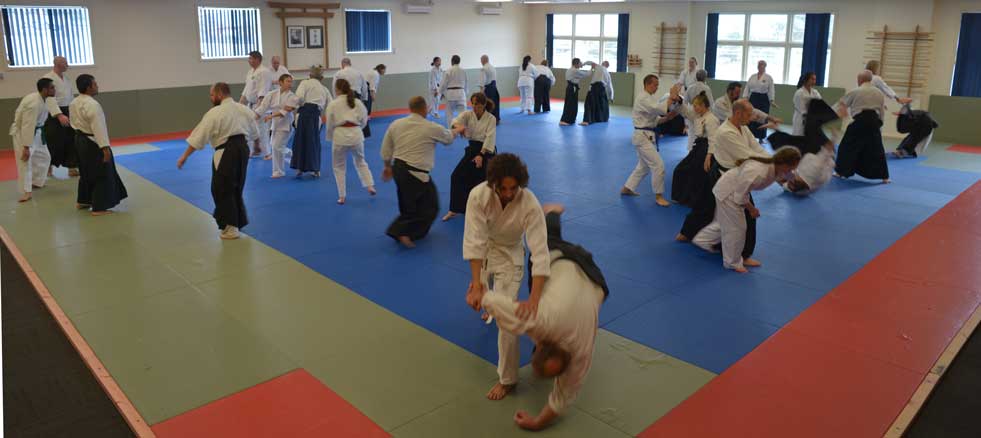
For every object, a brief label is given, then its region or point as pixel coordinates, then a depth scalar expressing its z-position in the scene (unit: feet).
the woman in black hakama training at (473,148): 23.75
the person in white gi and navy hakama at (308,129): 32.60
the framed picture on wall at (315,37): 51.83
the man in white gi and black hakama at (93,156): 24.57
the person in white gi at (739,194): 18.61
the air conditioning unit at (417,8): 56.90
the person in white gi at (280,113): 32.08
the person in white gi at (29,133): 26.89
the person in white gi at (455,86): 48.34
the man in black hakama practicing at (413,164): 22.53
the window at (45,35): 39.88
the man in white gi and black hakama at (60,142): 28.78
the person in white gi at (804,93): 33.96
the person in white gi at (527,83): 55.83
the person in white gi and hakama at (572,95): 50.58
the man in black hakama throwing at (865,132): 32.35
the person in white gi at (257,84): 36.76
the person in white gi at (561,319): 10.57
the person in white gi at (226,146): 22.29
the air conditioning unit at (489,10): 62.69
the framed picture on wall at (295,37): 50.75
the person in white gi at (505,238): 12.08
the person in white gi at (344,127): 27.30
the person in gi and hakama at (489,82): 51.78
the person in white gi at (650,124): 28.19
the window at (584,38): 62.13
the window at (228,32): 47.11
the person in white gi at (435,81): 52.80
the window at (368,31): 54.24
